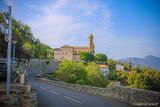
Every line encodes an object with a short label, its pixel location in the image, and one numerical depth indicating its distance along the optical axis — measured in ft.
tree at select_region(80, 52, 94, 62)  274.69
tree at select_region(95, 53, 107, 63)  303.37
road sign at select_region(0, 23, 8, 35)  18.42
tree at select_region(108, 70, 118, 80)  232.17
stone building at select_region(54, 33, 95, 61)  298.90
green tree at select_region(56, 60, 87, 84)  129.32
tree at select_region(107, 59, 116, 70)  316.53
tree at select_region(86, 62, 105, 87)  147.81
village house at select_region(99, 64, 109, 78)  251.72
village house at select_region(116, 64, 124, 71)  272.22
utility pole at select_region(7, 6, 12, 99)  19.49
